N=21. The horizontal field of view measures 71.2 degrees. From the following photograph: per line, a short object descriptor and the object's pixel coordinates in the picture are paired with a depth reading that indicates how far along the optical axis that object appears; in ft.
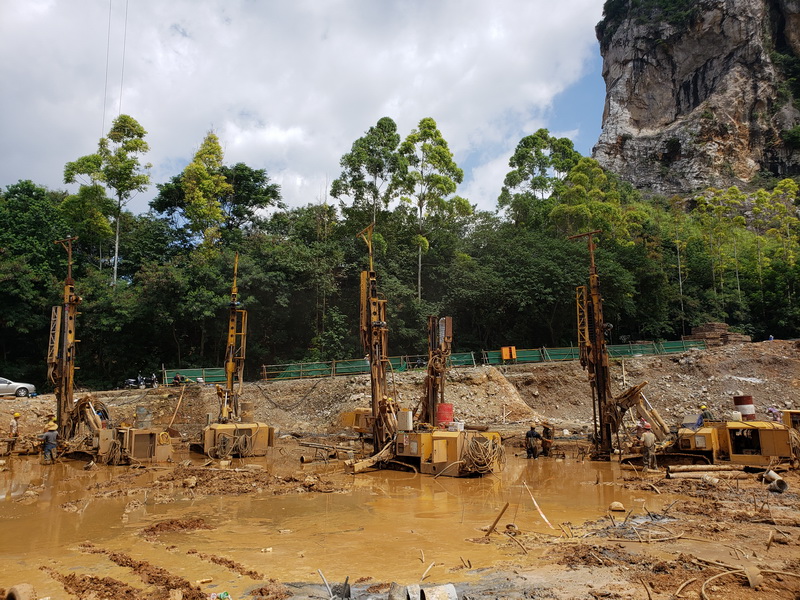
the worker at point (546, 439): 66.13
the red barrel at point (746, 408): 56.59
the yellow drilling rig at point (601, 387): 58.44
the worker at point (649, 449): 54.08
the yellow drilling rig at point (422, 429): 52.80
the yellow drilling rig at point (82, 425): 60.49
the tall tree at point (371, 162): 133.08
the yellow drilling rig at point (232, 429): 63.10
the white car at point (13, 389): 93.66
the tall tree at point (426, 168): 134.82
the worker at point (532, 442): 64.69
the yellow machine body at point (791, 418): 57.31
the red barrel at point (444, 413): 62.23
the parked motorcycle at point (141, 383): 105.19
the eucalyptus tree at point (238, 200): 138.82
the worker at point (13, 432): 66.69
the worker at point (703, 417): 56.86
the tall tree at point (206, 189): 129.39
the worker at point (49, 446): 61.87
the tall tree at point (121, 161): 116.88
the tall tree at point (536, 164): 178.53
